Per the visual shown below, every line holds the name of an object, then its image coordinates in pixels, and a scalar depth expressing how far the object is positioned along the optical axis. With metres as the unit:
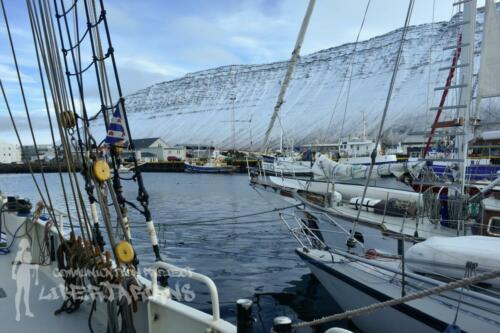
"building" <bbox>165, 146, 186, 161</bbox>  94.72
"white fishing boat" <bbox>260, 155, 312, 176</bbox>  39.33
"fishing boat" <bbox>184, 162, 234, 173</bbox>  72.12
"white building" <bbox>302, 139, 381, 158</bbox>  59.39
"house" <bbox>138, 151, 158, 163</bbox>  91.82
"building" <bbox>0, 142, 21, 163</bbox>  95.03
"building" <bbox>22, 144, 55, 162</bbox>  102.96
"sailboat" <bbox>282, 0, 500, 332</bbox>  4.71
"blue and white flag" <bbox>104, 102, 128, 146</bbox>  3.82
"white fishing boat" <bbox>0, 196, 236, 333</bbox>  3.43
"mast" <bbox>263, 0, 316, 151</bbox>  6.69
